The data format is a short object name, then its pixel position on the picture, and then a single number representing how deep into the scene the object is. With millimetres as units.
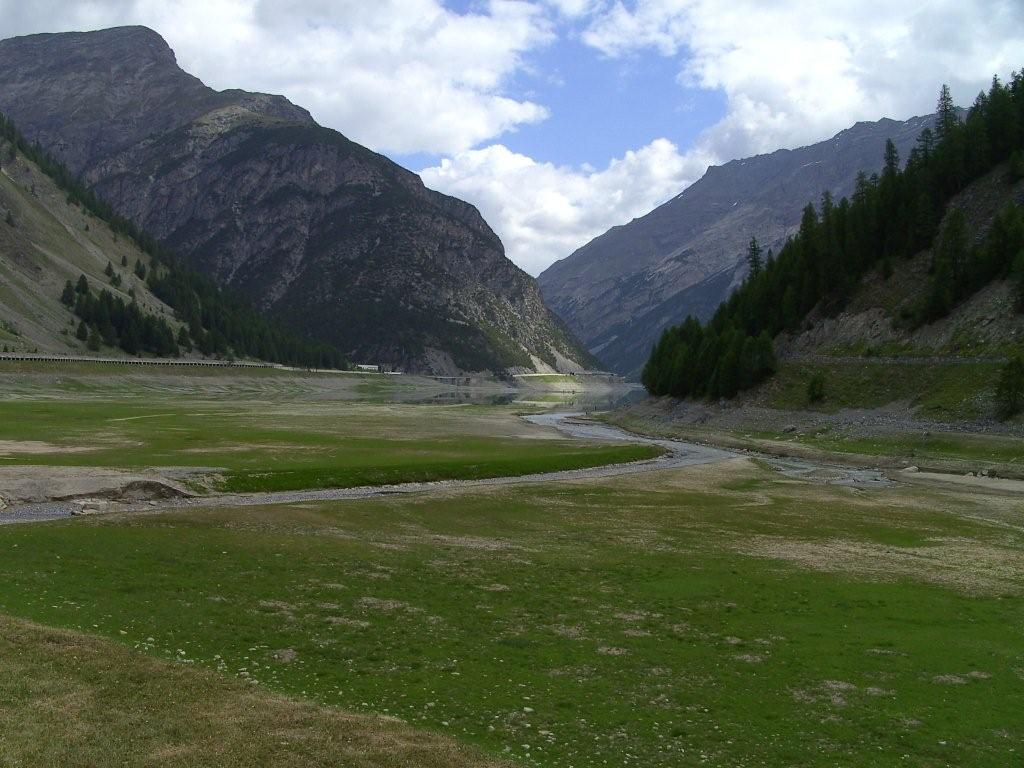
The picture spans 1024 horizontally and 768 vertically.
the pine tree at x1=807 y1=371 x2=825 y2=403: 103000
